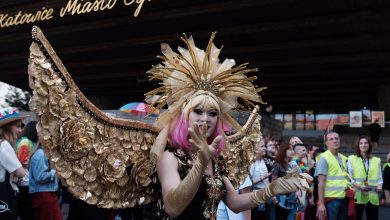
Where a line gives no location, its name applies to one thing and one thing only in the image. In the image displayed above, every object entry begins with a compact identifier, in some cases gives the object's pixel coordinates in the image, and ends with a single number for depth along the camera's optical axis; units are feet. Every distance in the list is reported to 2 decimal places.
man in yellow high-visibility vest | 18.52
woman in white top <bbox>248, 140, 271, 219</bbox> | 20.31
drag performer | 6.88
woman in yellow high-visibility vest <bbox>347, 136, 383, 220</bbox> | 21.39
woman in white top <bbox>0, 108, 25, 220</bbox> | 12.94
